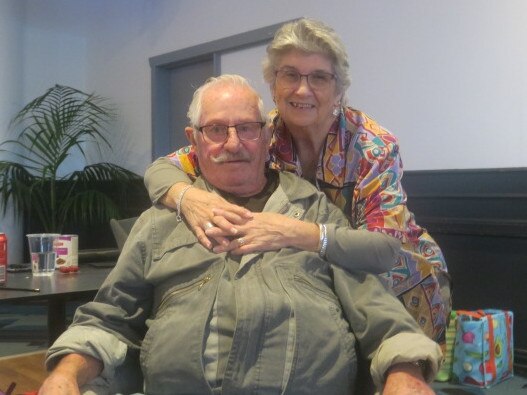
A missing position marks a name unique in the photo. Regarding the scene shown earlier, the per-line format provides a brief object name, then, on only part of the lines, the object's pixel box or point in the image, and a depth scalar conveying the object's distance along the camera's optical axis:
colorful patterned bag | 2.91
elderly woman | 1.67
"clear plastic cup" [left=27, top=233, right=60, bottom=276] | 2.38
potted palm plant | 5.20
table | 1.90
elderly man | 1.33
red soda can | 2.12
